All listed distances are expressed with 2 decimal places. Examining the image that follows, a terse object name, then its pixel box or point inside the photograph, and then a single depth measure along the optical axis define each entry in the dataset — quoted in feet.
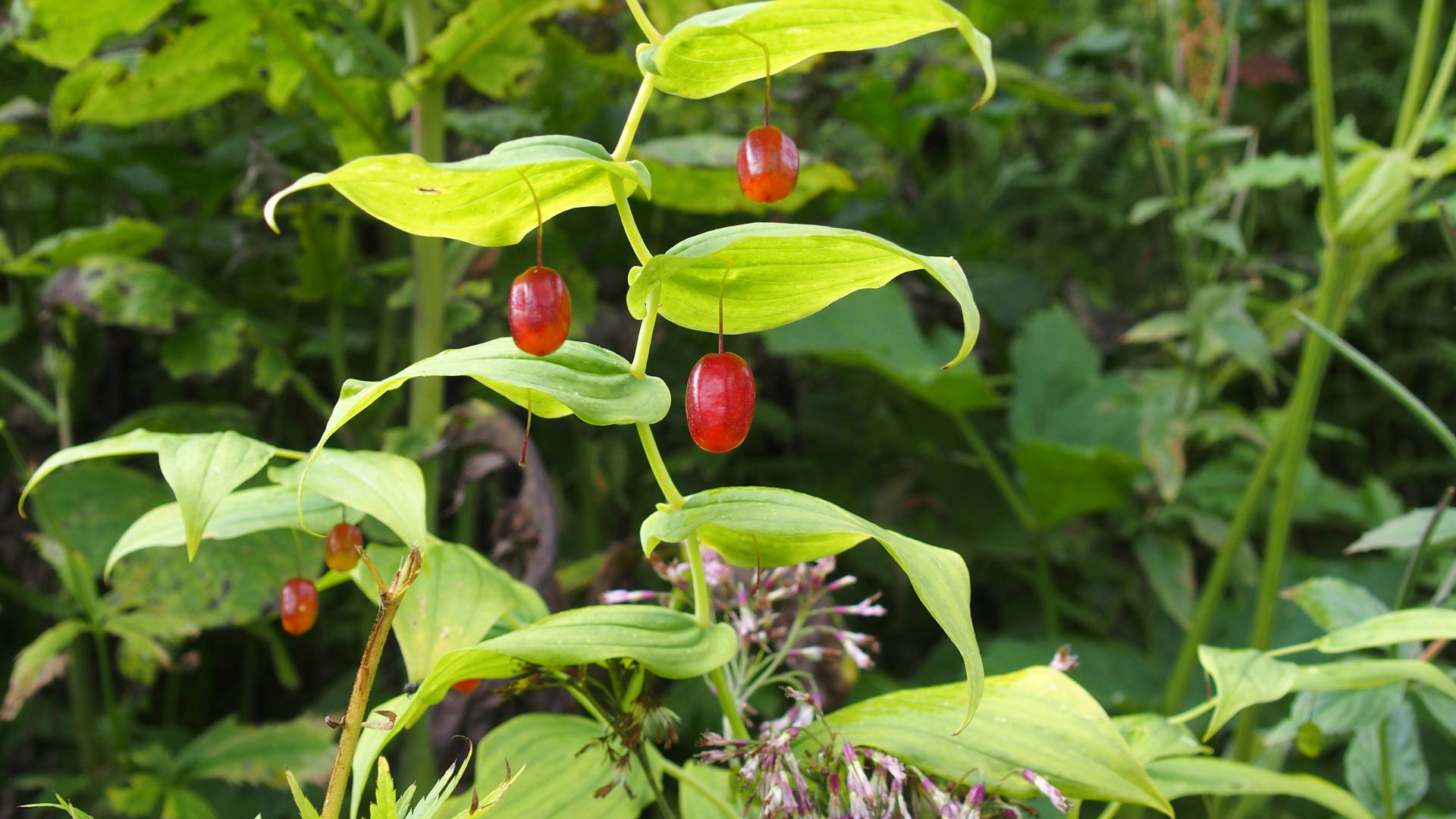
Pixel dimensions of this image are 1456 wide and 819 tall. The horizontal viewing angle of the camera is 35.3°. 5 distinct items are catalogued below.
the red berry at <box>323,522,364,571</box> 1.35
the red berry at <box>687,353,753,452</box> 1.18
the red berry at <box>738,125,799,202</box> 1.20
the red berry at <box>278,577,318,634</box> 1.38
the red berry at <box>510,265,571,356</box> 1.16
